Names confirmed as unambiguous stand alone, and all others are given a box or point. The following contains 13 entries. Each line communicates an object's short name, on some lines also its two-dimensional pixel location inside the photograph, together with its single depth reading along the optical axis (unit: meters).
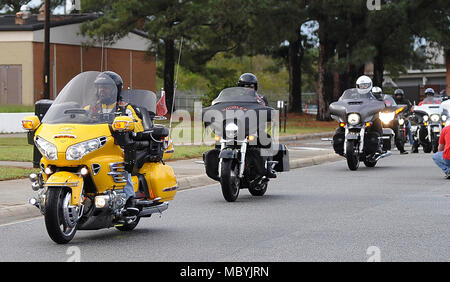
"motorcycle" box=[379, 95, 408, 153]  25.36
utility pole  27.25
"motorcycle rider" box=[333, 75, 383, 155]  21.53
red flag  16.16
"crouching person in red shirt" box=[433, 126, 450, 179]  17.84
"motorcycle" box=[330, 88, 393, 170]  21.13
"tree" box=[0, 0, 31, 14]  69.25
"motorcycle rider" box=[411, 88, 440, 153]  27.48
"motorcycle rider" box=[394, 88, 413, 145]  29.66
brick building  49.09
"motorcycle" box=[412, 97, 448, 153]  26.42
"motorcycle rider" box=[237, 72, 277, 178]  15.42
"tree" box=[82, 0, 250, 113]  46.56
